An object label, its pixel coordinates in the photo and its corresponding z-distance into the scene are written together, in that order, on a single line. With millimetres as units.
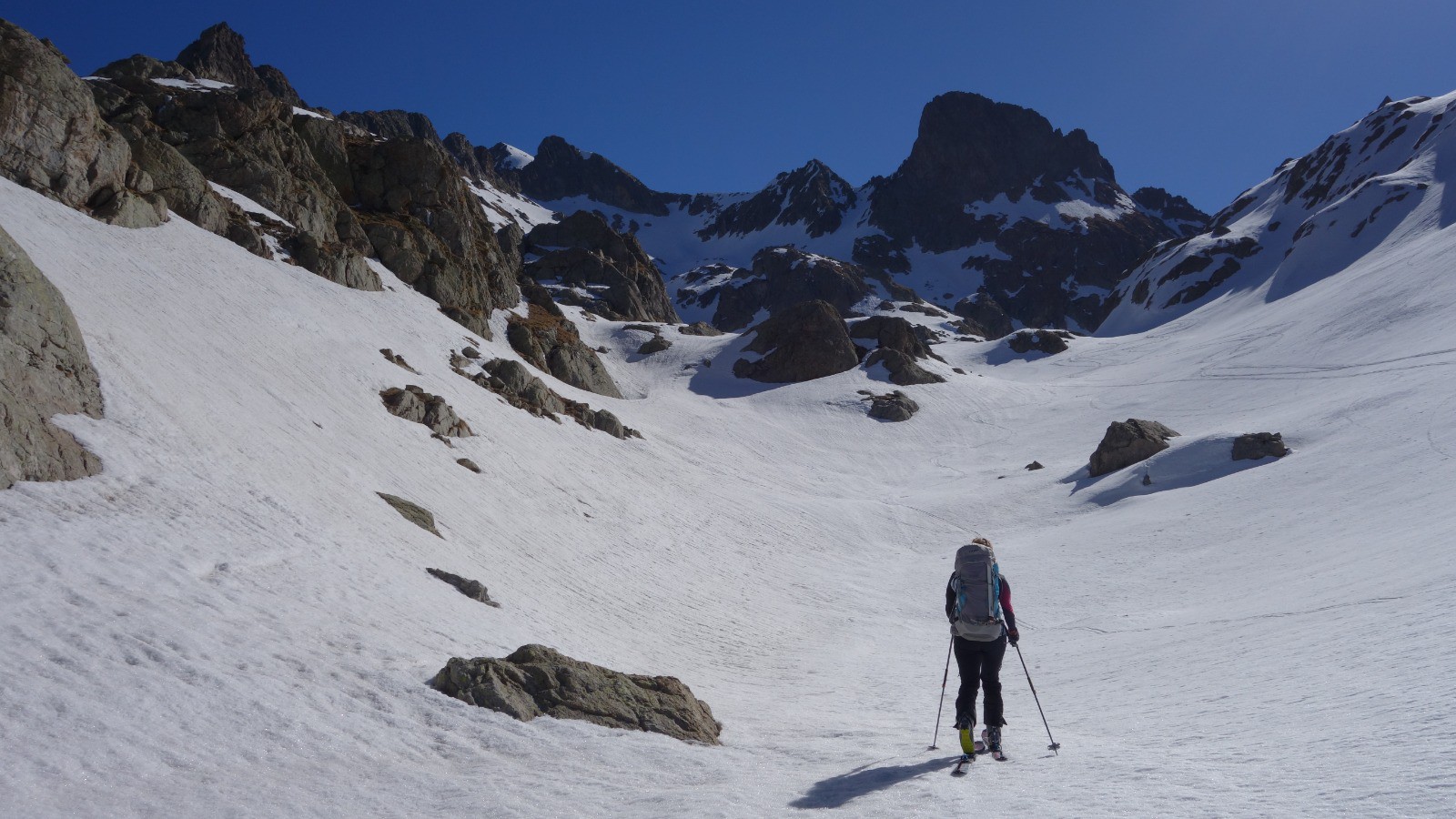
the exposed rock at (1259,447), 32812
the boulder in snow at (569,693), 9906
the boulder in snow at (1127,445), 38031
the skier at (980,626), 9031
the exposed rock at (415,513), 18312
